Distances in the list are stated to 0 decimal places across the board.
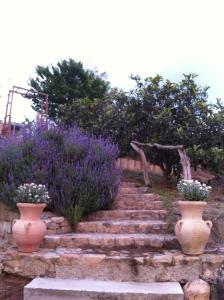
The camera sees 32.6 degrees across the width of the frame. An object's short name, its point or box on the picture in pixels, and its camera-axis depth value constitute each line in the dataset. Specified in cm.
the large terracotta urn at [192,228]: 377
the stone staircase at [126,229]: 420
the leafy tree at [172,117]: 683
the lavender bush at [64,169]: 476
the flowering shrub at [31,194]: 398
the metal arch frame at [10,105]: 881
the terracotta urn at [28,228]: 387
